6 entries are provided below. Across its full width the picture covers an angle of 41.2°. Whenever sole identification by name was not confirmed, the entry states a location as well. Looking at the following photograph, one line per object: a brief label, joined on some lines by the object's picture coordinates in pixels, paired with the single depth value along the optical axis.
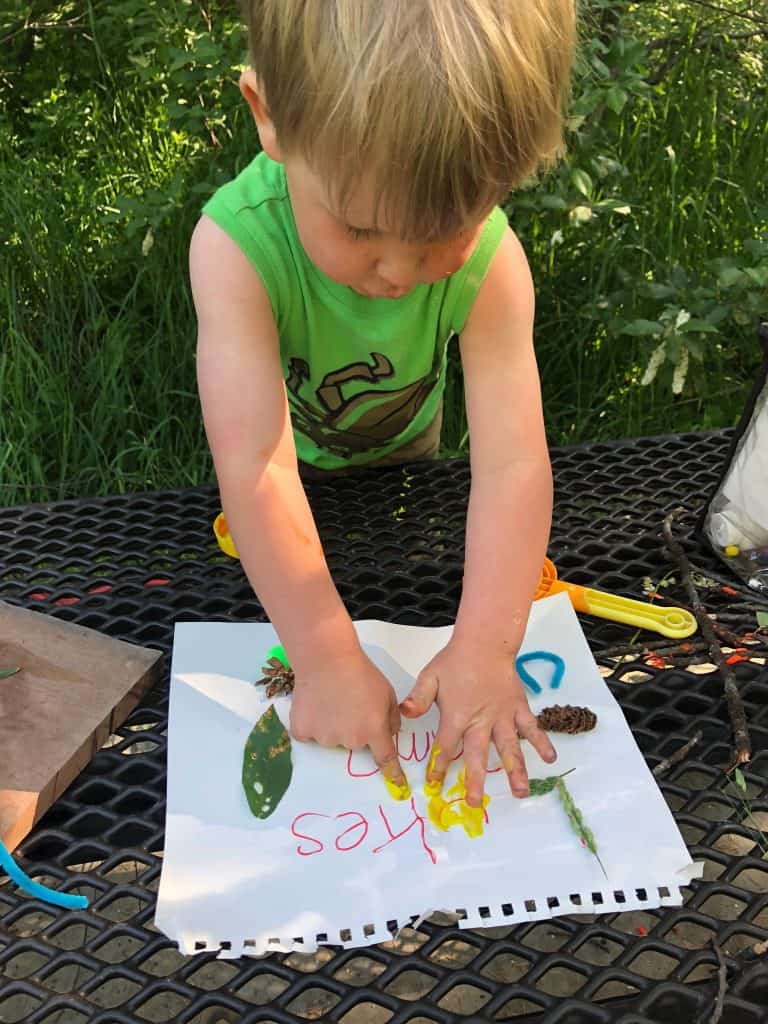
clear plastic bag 1.14
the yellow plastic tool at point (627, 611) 1.06
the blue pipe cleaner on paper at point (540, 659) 1.00
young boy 0.73
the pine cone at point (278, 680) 0.98
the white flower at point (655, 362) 1.53
